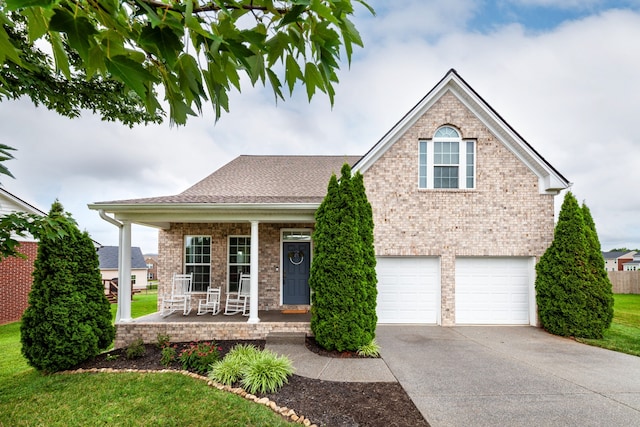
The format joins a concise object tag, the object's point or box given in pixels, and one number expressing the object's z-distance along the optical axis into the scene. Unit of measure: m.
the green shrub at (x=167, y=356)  6.56
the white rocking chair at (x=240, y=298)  9.28
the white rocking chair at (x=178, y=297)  9.41
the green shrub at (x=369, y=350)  6.84
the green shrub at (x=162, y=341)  7.47
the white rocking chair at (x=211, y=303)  9.33
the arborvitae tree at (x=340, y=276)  7.02
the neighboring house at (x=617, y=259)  56.26
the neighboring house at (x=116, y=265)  31.70
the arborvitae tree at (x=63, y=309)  6.30
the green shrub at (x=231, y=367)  5.55
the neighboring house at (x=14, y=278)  11.70
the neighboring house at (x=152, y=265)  62.67
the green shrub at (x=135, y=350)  6.95
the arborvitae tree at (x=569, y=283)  8.38
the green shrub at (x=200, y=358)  6.13
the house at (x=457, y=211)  9.48
